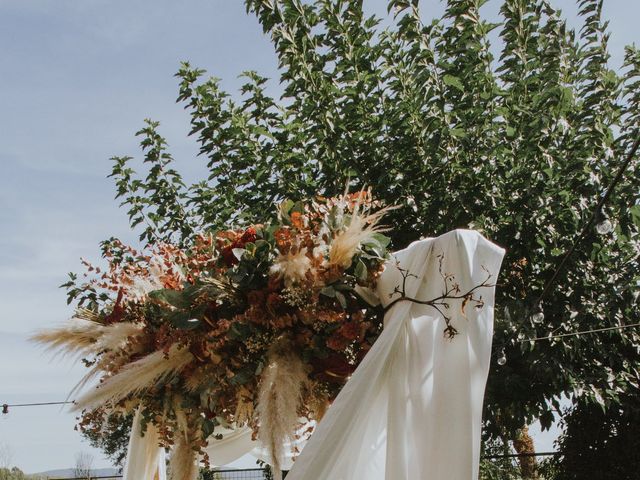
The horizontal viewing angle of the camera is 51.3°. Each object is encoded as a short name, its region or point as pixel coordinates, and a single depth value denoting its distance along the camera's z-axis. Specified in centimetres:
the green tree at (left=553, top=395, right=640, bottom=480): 577
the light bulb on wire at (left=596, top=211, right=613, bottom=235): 287
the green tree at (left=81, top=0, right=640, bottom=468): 402
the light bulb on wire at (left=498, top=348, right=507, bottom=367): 355
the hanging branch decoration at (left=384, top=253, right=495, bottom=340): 192
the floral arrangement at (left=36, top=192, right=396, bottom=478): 213
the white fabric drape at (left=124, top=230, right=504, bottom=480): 183
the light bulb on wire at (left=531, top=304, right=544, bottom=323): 397
